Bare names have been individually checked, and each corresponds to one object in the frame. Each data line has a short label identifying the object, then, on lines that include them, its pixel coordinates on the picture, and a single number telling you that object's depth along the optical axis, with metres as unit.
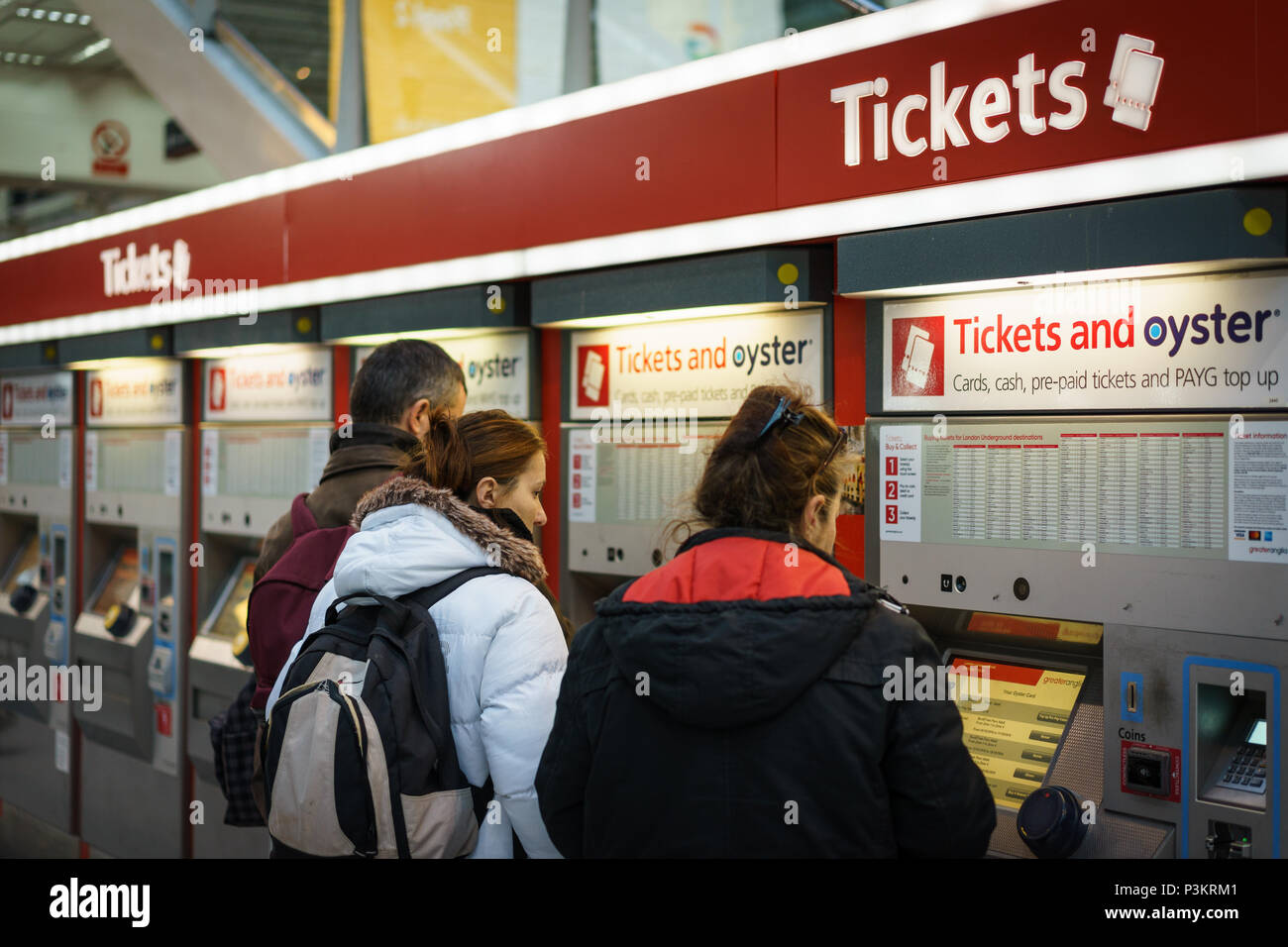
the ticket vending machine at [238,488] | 4.24
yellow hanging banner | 3.77
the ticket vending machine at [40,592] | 5.56
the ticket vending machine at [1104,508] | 2.03
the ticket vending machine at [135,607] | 4.82
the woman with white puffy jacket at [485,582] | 1.82
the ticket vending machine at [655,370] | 2.70
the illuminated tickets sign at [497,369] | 3.39
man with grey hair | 2.56
